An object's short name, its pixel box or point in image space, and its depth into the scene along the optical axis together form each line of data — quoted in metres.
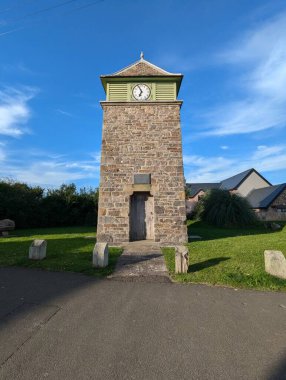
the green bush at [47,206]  22.08
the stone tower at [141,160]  12.16
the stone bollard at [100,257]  7.31
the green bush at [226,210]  22.09
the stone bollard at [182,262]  6.79
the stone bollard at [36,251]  8.18
